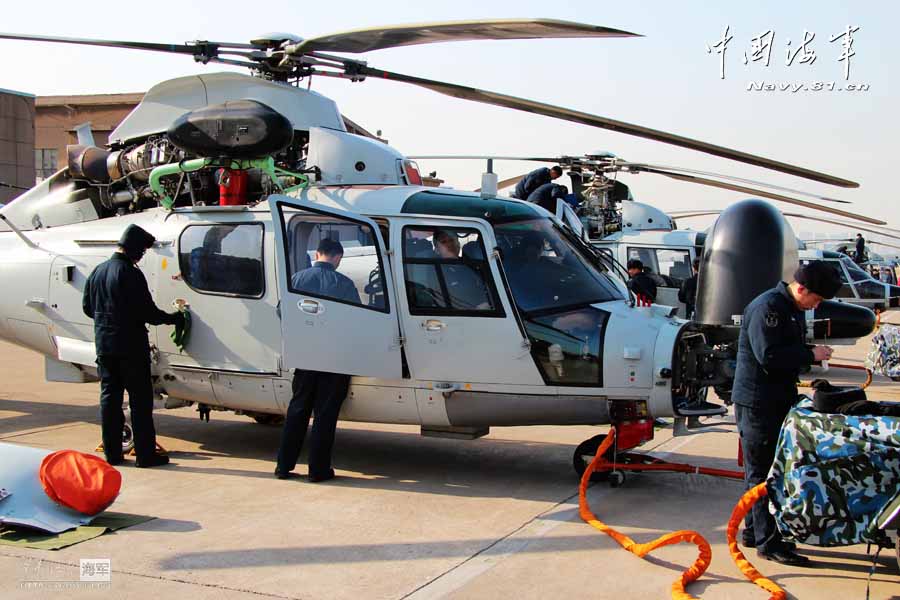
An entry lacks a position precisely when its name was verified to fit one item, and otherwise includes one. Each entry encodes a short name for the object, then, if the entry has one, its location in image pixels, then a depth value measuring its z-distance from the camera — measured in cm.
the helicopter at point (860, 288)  2078
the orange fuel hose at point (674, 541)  462
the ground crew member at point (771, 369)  495
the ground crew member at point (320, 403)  669
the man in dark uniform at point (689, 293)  1342
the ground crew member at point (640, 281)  1279
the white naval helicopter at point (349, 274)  649
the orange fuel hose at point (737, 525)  466
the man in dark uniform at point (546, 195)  1053
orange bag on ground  538
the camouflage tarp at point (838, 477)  432
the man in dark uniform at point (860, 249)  3172
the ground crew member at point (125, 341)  709
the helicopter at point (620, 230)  1505
